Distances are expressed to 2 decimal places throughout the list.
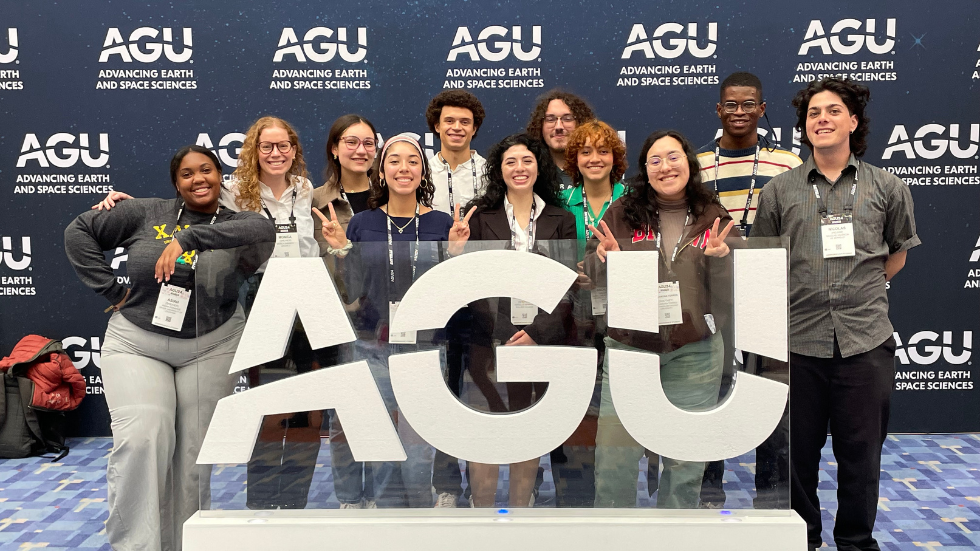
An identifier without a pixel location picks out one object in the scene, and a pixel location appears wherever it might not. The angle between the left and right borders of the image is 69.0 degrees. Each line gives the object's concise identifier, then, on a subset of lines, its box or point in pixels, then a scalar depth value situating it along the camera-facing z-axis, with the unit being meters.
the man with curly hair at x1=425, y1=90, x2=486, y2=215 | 3.26
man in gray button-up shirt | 2.45
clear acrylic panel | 1.93
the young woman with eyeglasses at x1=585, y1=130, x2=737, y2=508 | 1.94
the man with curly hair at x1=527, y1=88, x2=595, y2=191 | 3.32
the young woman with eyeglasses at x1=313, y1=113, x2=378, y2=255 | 3.22
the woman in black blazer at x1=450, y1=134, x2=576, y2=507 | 2.69
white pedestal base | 1.93
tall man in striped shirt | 3.12
